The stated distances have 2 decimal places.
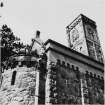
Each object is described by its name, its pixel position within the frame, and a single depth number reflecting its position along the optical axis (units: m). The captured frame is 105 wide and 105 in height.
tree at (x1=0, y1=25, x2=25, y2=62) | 20.11
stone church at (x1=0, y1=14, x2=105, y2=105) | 10.65
